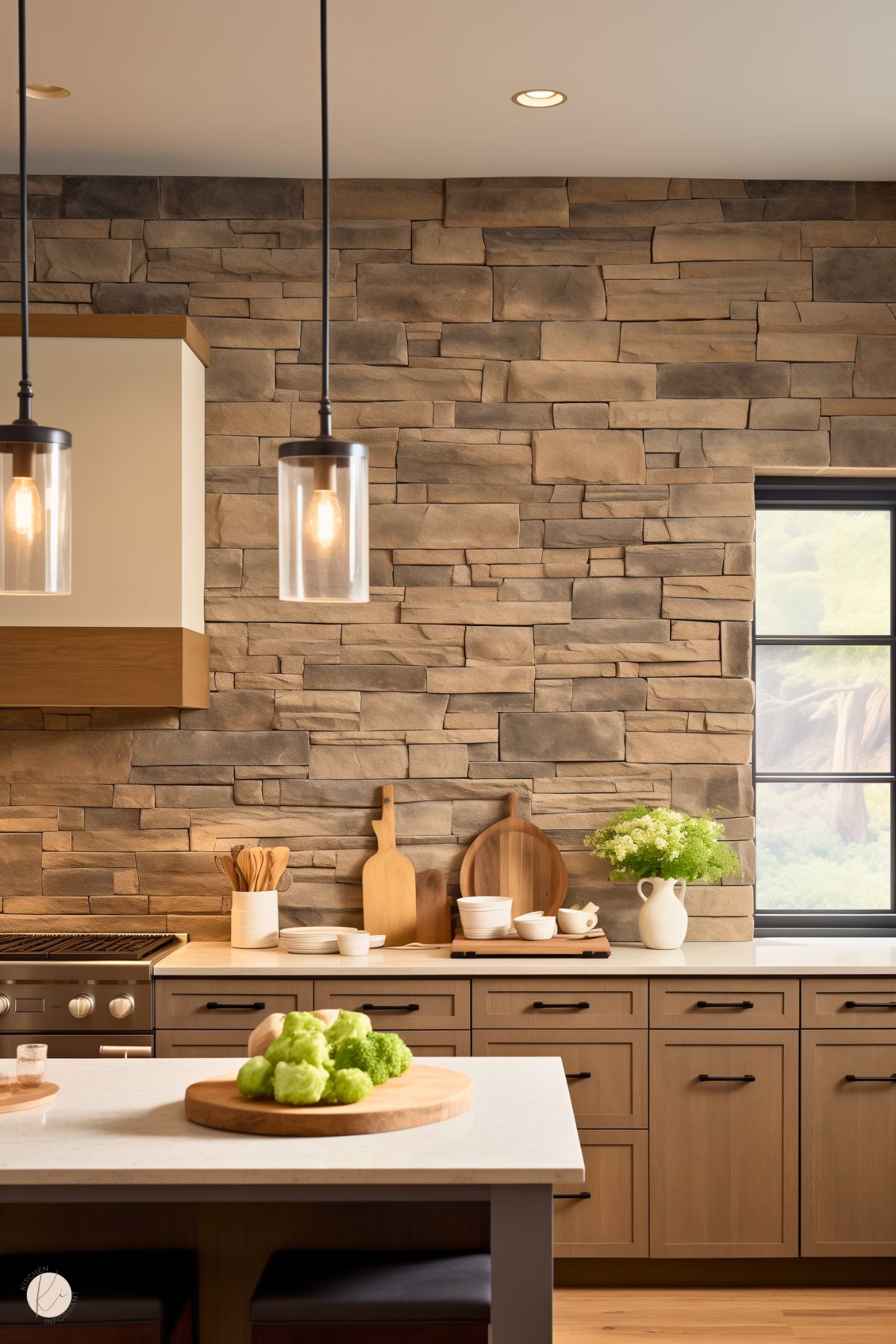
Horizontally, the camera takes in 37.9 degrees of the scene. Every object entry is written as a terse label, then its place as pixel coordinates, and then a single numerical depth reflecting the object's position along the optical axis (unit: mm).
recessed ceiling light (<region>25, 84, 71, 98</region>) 3613
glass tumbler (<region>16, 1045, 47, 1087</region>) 2402
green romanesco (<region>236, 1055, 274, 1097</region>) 2205
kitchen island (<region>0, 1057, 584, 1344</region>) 1976
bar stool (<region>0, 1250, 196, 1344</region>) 2111
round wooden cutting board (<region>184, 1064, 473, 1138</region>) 2143
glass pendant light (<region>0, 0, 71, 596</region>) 1887
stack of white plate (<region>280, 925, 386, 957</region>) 3881
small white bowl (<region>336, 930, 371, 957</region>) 3840
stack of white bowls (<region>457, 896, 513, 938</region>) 3916
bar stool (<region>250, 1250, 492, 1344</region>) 2104
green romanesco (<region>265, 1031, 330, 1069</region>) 2195
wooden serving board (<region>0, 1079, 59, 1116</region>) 2324
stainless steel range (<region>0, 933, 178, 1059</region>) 3570
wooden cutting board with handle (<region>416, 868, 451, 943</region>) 4121
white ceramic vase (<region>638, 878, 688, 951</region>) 3963
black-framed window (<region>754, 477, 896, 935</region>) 4434
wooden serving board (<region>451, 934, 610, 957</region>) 3781
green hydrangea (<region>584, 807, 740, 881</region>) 3873
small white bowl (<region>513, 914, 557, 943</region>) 3850
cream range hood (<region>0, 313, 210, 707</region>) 3791
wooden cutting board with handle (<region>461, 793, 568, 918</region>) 4172
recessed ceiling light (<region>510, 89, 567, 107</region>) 3611
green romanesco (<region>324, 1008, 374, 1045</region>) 2279
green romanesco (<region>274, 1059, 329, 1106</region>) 2164
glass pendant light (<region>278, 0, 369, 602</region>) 1908
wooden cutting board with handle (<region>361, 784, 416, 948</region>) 4094
